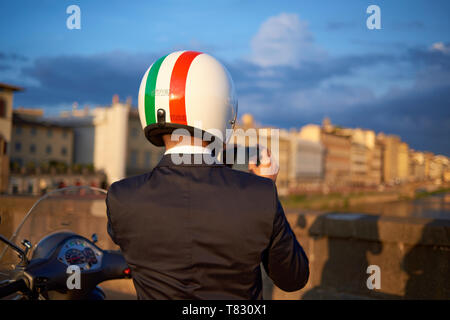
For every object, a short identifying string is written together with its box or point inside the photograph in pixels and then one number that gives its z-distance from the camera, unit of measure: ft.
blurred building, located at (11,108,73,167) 156.25
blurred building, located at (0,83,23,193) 143.23
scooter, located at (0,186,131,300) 6.52
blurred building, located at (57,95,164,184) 179.11
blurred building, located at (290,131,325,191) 266.57
